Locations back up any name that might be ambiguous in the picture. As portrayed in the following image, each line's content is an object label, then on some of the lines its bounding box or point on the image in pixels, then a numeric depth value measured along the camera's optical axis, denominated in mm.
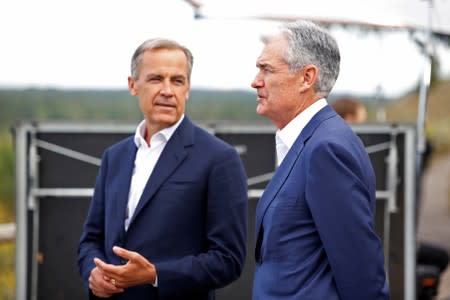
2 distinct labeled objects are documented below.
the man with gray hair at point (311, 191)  3791
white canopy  7815
